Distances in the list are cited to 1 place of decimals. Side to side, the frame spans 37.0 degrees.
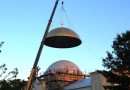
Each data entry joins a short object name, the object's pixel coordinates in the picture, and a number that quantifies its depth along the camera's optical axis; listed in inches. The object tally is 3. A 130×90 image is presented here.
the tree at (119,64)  717.2
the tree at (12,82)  689.7
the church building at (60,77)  1515.9
